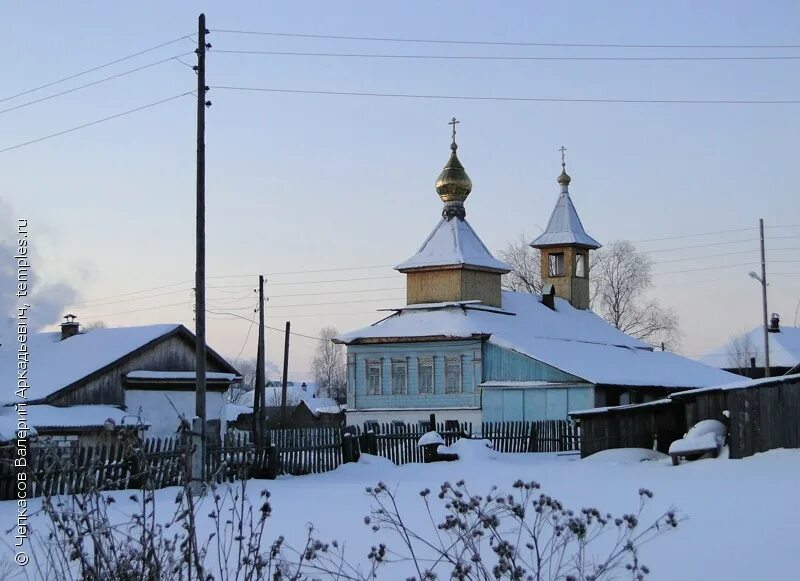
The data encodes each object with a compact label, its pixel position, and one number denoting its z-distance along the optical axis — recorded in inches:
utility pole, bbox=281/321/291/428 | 1823.7
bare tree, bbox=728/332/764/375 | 2888.8
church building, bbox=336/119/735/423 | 1520.7
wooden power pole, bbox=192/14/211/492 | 749.3
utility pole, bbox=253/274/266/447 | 1526.8
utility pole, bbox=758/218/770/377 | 1672.0
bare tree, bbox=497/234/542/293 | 2600.9
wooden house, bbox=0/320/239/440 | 1173.7
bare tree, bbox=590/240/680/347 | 2583.7
